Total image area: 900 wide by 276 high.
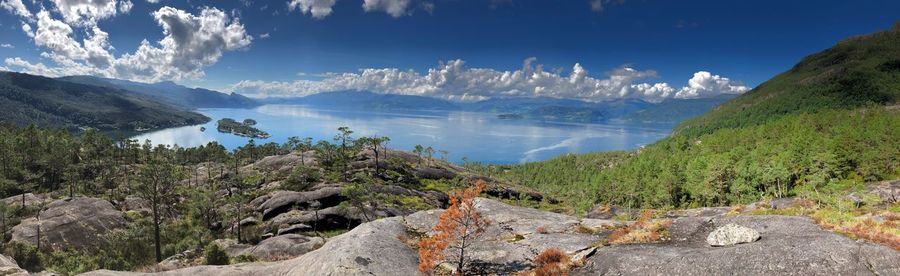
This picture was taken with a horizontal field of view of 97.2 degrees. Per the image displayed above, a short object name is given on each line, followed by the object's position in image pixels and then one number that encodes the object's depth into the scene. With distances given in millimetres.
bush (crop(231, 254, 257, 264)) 49969
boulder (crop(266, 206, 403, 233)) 106438
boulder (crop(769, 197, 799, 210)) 94844
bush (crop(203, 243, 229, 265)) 44762
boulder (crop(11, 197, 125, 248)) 85375
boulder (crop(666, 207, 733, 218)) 99962
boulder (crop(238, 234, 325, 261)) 56853
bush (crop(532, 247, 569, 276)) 24016
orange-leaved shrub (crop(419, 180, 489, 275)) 23609
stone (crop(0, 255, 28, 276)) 24656
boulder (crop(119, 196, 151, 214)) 119881
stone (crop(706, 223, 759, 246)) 23578
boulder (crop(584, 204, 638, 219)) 141850
